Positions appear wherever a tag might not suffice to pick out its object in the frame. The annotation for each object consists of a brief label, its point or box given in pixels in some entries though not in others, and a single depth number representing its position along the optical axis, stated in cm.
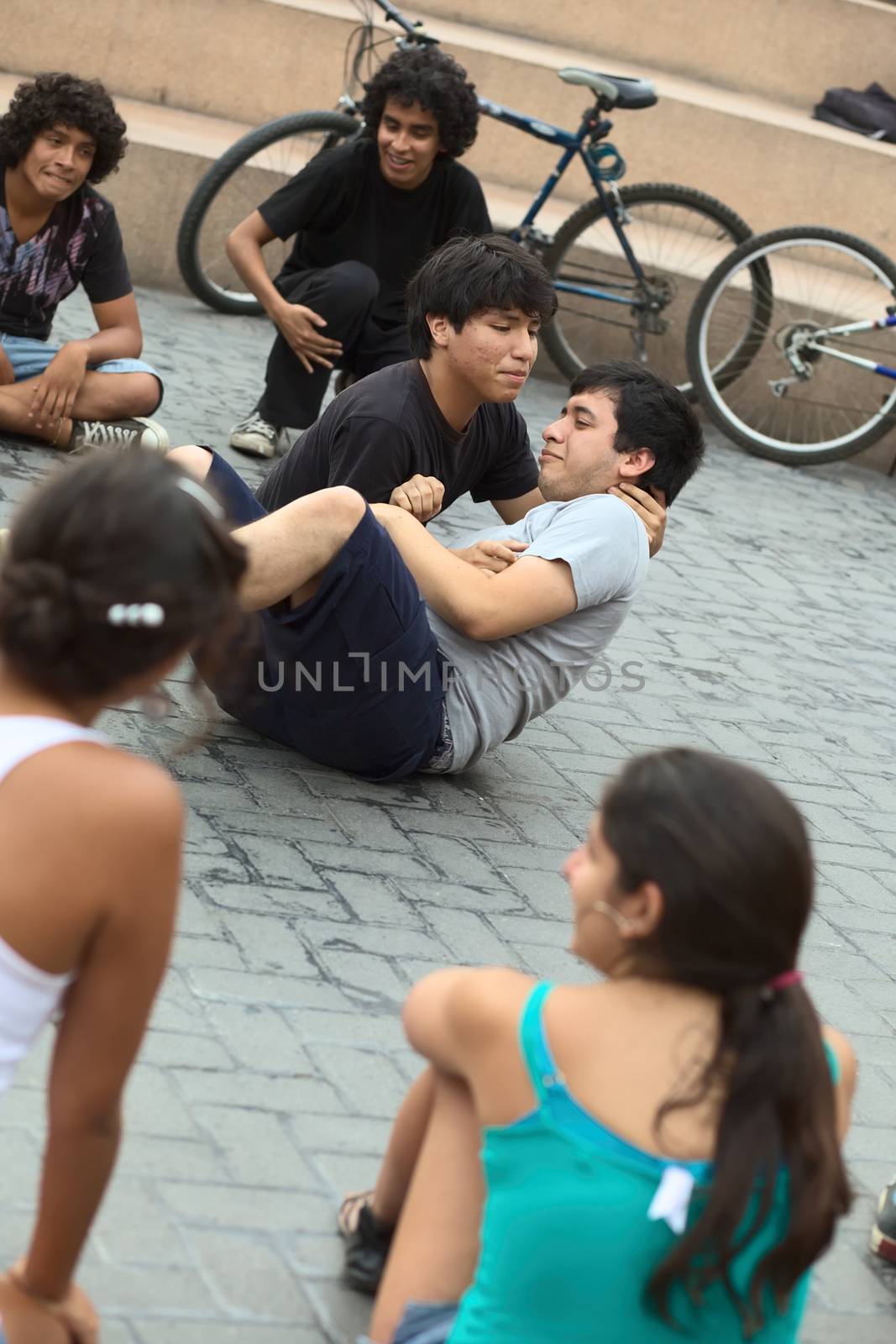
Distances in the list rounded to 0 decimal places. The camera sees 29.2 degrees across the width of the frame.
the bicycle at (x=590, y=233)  792
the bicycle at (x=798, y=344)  812
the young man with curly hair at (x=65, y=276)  535
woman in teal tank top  181
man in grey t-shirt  363
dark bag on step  1020
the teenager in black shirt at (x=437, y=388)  402
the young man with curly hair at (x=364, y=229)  611
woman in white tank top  172
